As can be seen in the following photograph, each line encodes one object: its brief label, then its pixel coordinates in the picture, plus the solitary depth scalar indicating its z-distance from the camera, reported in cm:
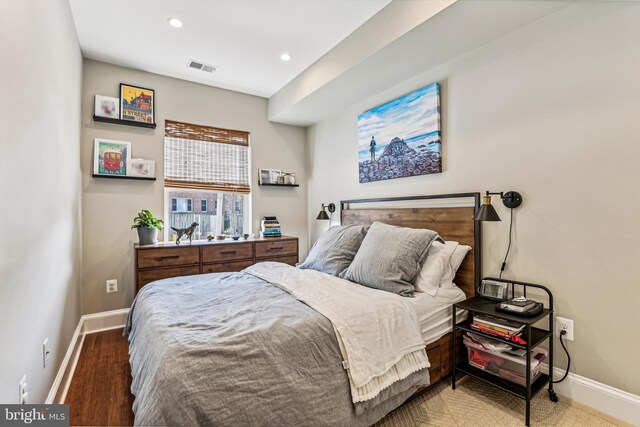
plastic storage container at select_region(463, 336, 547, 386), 179
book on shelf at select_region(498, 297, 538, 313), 178
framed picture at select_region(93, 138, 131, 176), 303
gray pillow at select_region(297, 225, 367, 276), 251
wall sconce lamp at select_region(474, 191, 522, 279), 195
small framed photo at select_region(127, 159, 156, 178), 319
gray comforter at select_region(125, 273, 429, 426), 109
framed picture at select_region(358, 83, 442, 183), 259
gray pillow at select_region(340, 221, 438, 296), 206
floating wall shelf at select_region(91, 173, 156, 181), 304
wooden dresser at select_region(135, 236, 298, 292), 288
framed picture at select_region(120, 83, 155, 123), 317
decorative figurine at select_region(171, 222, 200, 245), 324
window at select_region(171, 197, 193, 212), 354
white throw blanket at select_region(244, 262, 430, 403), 146
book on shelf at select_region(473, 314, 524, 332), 174
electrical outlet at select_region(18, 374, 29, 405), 125
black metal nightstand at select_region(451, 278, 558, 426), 164
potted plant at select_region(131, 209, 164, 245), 302
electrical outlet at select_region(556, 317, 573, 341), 186
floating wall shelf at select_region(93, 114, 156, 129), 302
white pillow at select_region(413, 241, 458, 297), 212
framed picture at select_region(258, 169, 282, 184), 400
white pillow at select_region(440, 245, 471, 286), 223
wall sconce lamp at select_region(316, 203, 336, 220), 368
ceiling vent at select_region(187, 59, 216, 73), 313
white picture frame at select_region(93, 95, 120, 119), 302
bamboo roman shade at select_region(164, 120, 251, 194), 349
